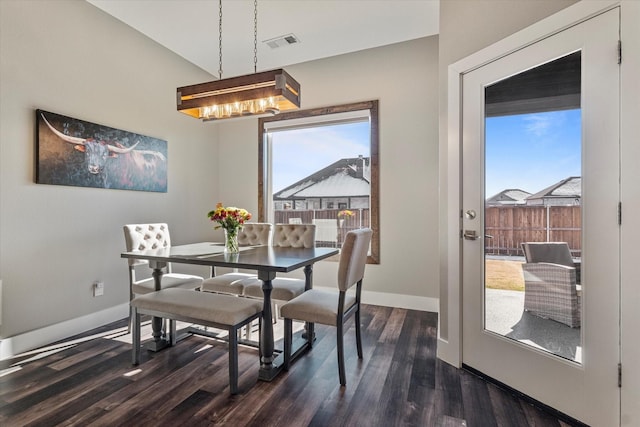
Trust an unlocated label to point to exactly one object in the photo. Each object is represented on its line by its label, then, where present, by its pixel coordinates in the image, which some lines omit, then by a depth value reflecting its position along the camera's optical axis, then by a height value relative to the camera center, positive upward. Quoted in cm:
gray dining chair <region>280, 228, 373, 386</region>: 210 -64
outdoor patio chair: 176 -42
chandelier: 225 +87
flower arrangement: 272 -8
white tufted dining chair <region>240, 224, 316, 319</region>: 279 -35
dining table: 215 -35
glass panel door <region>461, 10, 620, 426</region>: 160 -5
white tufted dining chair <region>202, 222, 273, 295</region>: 299 -65
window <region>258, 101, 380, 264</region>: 396 +56
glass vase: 279 -24
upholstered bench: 200 -67
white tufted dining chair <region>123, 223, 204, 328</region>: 282 -34
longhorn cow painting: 268 +54
